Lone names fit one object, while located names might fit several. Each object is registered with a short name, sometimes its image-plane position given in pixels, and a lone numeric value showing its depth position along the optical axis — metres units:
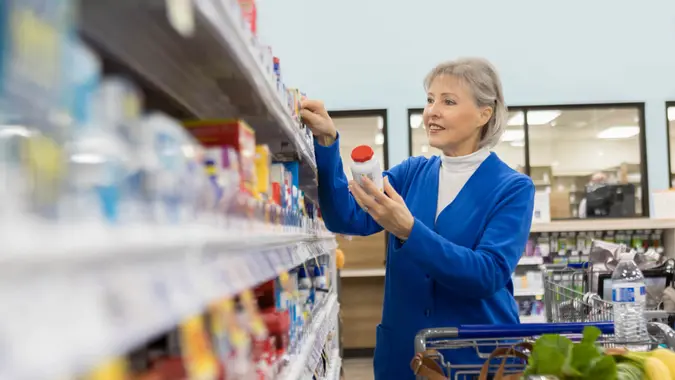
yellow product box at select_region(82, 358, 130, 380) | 0.45
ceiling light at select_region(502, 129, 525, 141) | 7.73
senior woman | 2.09
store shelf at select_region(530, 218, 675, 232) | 6.20
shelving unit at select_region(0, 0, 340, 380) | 0.38
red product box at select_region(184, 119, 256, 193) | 1.04
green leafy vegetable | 1.50
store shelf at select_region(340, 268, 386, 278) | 6.59
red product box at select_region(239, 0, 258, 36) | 1.28
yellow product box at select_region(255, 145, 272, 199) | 1.23
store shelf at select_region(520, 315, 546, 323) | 6.45
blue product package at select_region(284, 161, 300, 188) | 2.12
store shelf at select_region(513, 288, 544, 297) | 6.33
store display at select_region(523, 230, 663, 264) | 6.56
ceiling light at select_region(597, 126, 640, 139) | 7.75
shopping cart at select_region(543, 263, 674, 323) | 2.58
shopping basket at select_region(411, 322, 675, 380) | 1.87
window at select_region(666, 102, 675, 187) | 7.62
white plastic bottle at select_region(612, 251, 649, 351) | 2.15
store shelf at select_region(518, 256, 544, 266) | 6.42
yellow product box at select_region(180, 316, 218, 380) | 0.66
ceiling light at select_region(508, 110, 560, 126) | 7.73
